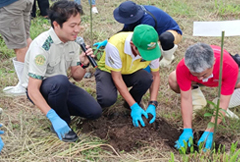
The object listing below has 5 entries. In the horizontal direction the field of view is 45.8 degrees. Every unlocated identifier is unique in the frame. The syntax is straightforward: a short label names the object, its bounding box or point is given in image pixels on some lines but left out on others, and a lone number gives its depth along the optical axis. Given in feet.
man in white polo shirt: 6.86
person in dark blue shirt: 9.34
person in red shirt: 6.55
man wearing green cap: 7.47
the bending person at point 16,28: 9.28
